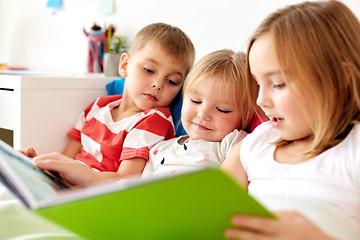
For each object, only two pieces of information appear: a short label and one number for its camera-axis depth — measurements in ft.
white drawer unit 4.88
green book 1.58
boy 4.35
